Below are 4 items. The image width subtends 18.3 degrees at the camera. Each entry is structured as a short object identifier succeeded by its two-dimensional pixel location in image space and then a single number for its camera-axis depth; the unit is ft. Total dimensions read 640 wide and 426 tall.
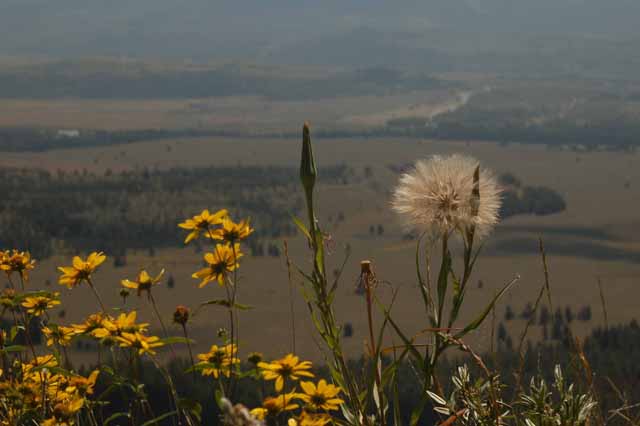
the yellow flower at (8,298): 21.81
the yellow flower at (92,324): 21.30
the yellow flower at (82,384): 21.15
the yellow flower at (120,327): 19.99
